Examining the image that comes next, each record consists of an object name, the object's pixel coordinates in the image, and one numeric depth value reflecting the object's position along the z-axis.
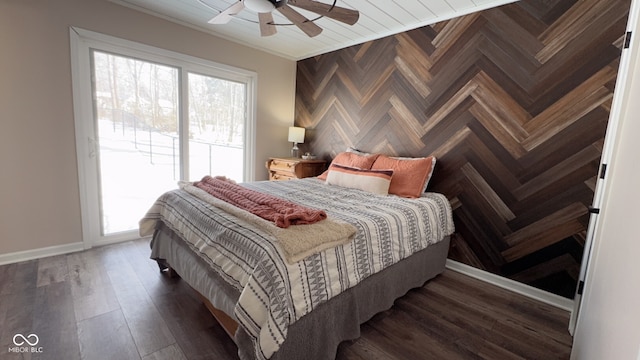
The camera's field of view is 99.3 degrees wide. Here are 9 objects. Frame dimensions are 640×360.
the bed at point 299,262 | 1.20
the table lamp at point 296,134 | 4.12
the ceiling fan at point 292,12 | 1.74
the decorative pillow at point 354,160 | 3.03
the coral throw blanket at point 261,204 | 1.50
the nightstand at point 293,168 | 3.68
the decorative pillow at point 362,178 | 2.56
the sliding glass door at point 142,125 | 2.73
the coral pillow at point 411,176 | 2.56
